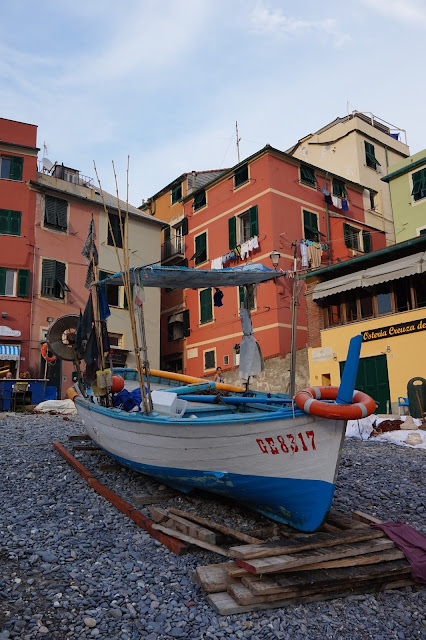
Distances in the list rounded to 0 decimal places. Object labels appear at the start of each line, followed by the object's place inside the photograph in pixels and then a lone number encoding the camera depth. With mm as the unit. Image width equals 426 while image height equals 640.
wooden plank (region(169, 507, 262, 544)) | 4969
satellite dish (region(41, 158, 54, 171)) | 29141
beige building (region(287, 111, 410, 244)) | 30094
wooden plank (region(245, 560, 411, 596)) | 4039
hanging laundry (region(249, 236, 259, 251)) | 25125
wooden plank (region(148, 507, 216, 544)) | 5125
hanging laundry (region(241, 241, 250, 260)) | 25588
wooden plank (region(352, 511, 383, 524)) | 5465
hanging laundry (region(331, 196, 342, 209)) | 27858
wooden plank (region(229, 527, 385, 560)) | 4422
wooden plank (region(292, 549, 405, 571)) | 4332
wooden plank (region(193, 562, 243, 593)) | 4208
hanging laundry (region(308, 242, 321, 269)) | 25062
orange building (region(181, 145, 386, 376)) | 24547
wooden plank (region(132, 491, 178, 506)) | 6652
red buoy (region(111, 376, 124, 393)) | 8877
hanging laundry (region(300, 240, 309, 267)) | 24844
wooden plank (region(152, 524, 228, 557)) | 4920
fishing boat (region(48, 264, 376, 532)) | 4953
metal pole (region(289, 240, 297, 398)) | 6641
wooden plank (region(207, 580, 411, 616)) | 3941
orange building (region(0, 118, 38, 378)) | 22906
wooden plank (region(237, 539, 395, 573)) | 4145
